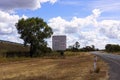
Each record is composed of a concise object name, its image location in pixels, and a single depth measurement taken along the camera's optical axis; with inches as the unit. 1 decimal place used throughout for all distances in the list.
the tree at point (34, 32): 1600.0
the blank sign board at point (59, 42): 1459.4
